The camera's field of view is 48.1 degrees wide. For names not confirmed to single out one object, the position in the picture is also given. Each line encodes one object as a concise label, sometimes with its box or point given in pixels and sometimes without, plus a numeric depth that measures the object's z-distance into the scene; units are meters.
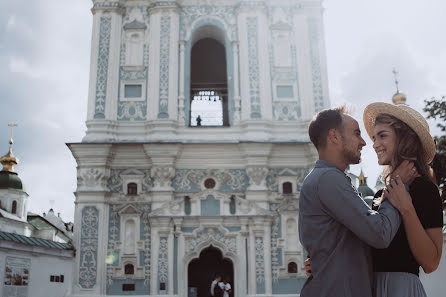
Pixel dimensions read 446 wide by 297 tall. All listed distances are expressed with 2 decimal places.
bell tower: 14.46
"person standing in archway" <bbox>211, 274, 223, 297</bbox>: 13.39
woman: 2.36
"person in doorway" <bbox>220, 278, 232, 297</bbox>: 13.21
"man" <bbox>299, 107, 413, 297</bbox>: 2.24
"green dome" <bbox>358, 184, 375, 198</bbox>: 29.67
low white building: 13.31
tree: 13.06
